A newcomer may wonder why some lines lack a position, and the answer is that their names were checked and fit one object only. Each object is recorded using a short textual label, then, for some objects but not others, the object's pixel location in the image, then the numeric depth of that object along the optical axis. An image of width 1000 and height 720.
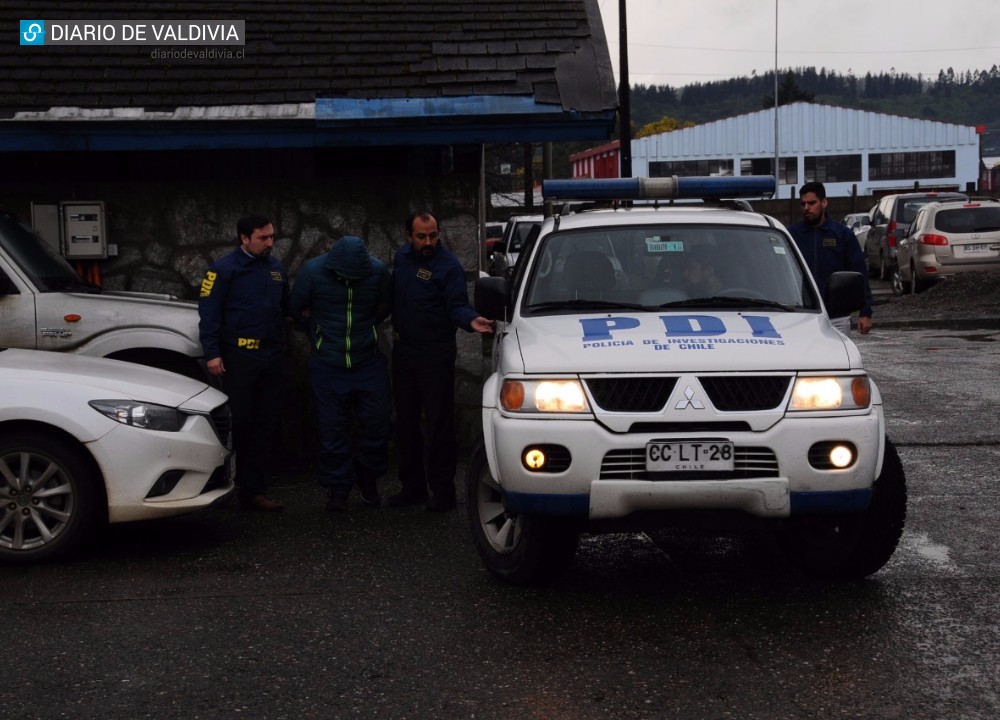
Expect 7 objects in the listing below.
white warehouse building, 84.88
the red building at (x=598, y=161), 87.94
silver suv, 23.66
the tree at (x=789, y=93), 129.38
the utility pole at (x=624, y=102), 27.62
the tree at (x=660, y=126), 129.12
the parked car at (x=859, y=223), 35.72
